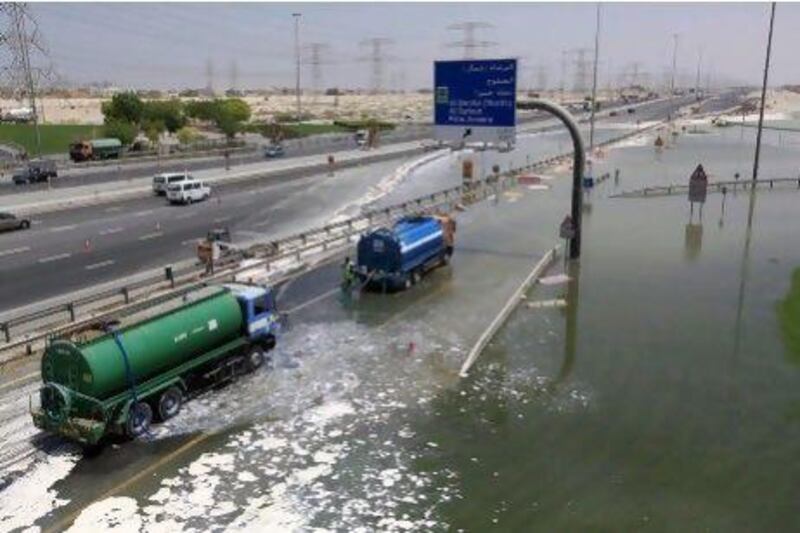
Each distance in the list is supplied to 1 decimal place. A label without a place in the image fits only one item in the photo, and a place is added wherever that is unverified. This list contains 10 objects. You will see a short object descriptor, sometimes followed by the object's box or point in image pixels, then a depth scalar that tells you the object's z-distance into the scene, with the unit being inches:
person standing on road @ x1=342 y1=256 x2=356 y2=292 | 1317.7
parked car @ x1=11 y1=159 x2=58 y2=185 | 2731.3
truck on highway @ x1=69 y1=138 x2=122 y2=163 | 3521.2
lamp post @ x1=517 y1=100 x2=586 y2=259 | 1475.1
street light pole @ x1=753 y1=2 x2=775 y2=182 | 2353.6
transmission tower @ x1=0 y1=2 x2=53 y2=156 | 3075.8
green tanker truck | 712.4
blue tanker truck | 1275.8
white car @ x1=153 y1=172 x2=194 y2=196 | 2369.6
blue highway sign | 1489.9
